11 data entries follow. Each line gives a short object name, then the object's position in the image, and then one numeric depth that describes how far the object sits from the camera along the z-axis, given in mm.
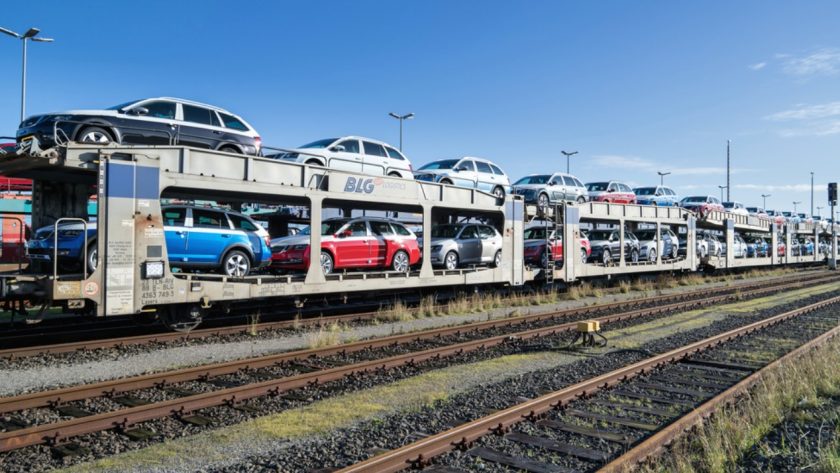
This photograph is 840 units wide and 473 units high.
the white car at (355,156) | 14703
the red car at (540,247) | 19703
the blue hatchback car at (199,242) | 10664
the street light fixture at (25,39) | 24391
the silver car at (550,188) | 21828
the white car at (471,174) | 18344
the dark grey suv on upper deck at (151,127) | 10750
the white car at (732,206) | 43125
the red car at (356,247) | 13594
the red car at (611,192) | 26500
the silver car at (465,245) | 17047
